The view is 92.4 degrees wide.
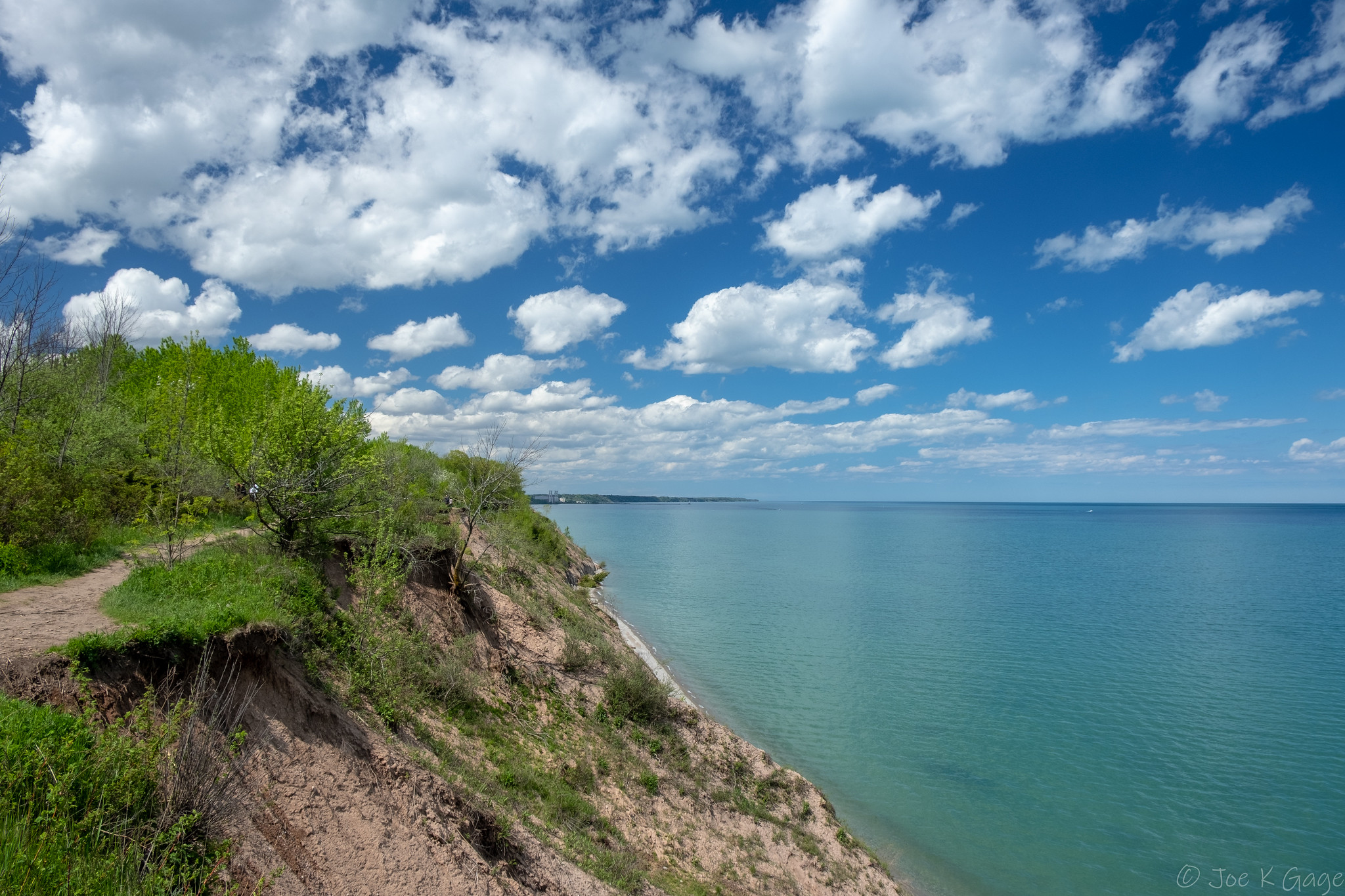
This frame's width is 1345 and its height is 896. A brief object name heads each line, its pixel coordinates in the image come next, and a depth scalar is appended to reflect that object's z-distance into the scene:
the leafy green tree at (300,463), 16.28
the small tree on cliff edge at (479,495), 21.50
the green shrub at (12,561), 13.29
